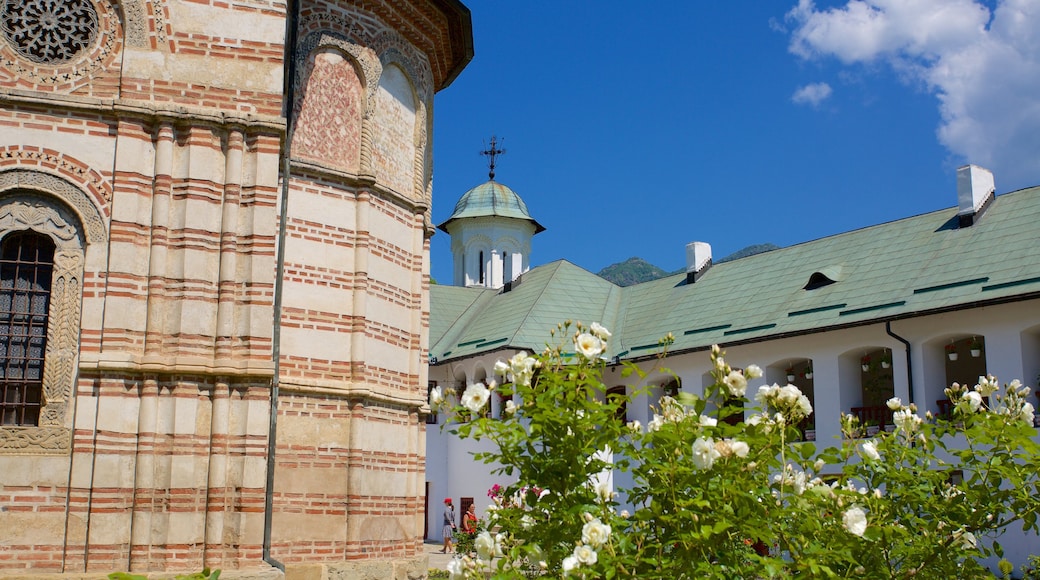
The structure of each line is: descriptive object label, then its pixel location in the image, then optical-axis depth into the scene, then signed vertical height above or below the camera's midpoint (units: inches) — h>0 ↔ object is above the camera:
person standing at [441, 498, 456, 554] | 1013.8 -64.3
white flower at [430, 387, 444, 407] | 229.8 +13.2
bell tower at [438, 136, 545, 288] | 1637.6 +343.7
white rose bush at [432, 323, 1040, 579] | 205.2 -7.0
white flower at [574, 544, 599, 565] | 192.7 -17.1
